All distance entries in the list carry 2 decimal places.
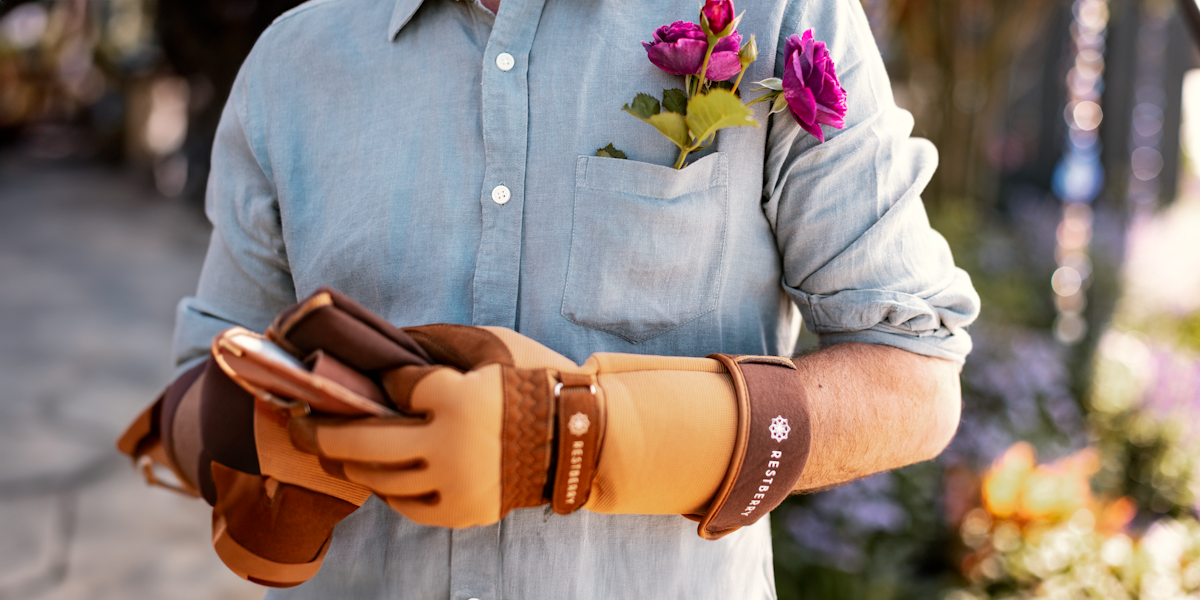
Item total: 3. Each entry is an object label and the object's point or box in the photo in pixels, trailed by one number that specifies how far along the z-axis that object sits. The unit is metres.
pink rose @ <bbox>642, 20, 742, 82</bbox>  0.96
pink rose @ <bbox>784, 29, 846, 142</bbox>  0.93
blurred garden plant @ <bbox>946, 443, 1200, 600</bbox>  2.46
